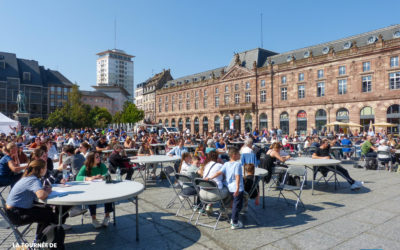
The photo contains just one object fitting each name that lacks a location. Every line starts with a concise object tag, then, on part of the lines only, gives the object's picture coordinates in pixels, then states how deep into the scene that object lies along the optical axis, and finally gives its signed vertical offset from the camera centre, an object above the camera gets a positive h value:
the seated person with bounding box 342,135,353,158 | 14.95 -1.03
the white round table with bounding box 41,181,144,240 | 3.74 -0.98
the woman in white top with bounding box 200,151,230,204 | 4.95 -0.96
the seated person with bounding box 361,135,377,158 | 11.98 -0.87
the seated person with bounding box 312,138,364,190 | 7.66 -1.20
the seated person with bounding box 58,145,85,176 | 6.57 -0.76
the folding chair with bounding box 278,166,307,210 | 6.03 -1.02
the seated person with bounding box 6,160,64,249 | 3.69 -1.02
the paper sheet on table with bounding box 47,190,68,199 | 3.96 -0.98
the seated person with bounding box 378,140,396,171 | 11.04 -1.12
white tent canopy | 21.48 +0.48
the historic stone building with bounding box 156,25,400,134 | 31.81 +6.26
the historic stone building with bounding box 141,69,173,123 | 72.25 +10.58
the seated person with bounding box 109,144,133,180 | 8.28 -1.07
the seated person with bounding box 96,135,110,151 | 13.31 -0.72
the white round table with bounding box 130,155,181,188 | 8.08 -0.95
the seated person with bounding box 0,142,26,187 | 6.19 -0.93
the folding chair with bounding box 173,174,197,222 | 5.32 -1.28
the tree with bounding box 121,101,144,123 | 63.62 +3.48
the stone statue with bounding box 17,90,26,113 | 33.90 +3.85
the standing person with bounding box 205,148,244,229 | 4.88 -1.01
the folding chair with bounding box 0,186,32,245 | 3.58 -1.29
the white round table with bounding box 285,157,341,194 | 7.07 -0.92
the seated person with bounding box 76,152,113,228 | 5.00 -0.88
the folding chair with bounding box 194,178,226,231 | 4.77 -1.07
